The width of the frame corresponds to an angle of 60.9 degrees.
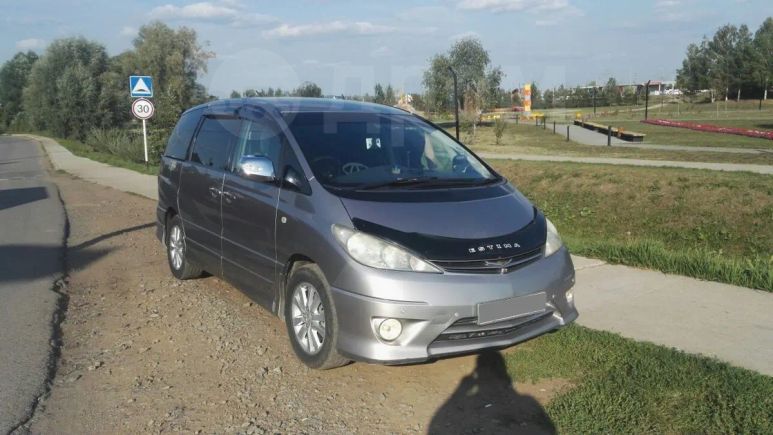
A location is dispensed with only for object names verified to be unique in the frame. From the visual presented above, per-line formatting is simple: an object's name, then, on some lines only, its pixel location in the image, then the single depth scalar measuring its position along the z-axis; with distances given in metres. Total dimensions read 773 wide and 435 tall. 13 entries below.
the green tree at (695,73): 87.25
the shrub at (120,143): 25.72
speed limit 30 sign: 20.20
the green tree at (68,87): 48.53
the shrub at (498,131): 31.41
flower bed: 27.34
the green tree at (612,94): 80.60
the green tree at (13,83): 86.44
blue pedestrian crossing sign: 20.28
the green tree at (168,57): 49.00
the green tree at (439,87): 52.84
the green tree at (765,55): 69.75
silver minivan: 3.91
